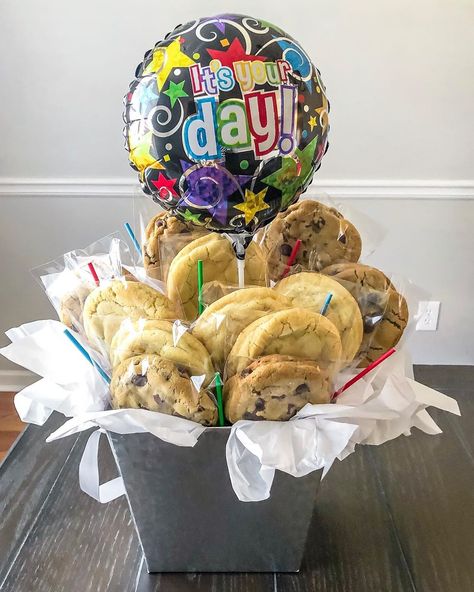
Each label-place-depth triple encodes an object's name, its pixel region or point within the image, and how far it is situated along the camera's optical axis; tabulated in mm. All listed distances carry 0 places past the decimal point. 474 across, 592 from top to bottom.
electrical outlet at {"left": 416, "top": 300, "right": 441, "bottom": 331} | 1828
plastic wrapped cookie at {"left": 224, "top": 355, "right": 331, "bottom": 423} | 581
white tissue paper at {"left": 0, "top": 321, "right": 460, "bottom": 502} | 578
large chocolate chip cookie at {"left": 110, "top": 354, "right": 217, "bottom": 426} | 588
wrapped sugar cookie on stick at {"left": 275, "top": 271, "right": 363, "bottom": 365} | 690
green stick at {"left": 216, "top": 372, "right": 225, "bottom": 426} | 597
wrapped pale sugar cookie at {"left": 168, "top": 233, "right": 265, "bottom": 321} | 758
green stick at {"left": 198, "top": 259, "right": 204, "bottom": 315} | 727
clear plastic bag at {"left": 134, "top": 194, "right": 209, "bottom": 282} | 839
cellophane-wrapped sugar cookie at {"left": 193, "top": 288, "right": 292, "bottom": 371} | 644
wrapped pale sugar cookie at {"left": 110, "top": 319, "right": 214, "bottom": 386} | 615
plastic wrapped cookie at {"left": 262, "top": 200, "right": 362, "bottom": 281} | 848
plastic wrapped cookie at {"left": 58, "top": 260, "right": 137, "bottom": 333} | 753
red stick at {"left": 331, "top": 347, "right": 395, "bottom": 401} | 663
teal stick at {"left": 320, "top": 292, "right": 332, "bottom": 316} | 674
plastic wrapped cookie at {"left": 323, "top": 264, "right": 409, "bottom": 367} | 745
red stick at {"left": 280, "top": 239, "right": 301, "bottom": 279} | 848
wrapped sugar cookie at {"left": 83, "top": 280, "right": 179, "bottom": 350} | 682
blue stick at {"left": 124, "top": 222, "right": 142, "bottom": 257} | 898
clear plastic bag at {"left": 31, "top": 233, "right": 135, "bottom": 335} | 760
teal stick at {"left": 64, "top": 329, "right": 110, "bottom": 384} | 667
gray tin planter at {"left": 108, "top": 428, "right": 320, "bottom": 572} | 626
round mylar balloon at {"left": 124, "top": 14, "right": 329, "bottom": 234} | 619
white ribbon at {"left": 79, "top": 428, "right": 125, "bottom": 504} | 689
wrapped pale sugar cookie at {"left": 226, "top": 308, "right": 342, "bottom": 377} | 605
